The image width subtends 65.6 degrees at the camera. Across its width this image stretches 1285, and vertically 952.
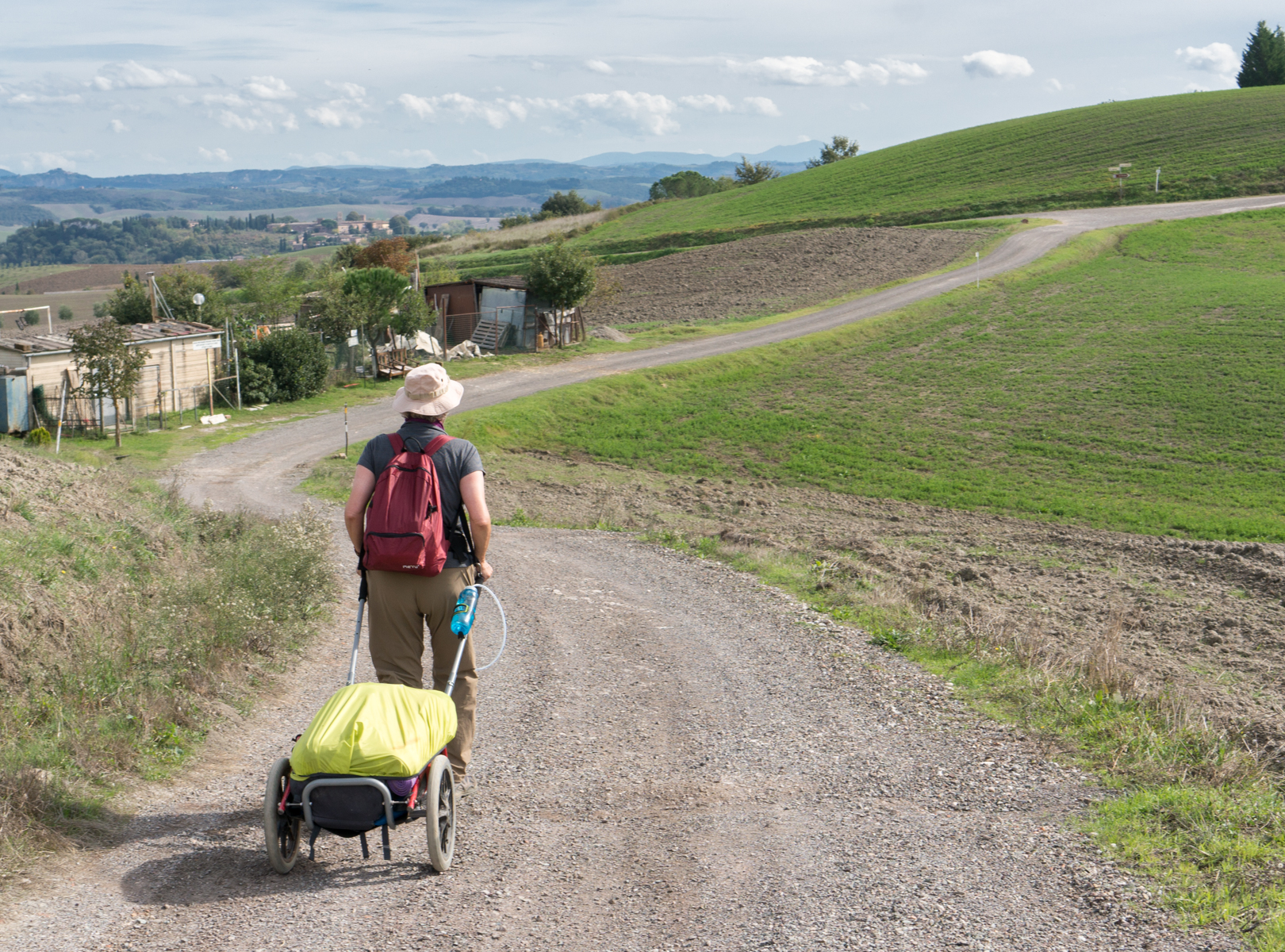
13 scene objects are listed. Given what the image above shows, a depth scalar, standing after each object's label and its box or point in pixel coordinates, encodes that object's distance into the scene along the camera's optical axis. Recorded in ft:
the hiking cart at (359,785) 15.79
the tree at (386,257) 189.47
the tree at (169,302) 135.85
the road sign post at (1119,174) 217.15
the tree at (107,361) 86.58
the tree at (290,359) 107.65
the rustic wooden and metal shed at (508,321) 138.41
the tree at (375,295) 118.93
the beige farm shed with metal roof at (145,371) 86.48
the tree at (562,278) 134.31
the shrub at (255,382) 105.81
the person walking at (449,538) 18.67
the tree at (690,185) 430.20
